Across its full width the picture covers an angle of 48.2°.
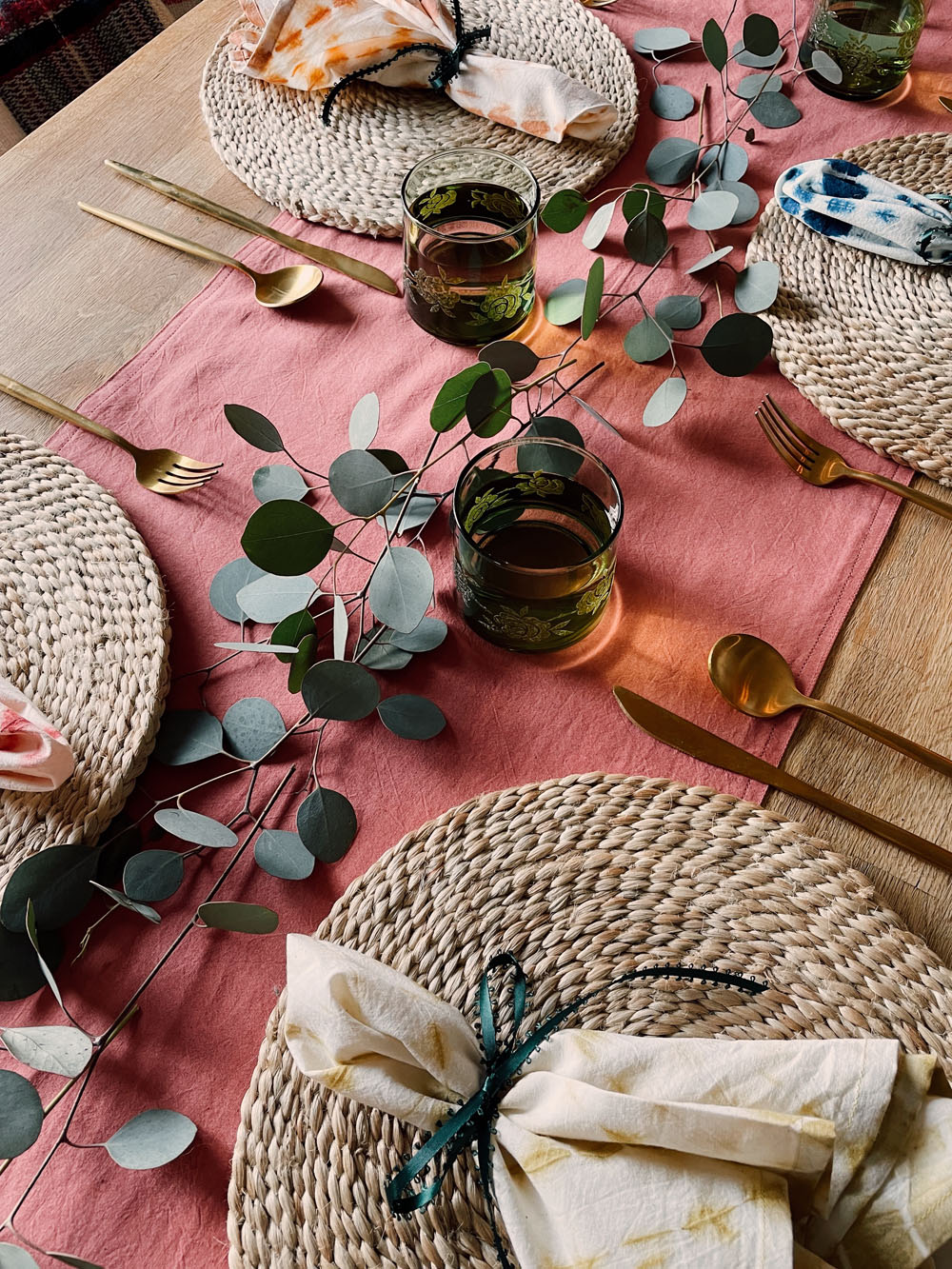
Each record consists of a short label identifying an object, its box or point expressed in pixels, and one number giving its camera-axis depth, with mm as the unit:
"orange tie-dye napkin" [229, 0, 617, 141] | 847
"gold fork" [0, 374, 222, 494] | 701
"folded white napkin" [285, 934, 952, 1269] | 386
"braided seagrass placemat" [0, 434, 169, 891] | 547
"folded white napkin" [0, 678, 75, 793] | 530
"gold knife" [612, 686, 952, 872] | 553
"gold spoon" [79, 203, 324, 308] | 797
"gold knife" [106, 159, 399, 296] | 807
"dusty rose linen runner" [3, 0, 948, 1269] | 488
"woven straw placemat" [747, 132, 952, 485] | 705
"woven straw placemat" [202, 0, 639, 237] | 842
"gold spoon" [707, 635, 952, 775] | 598
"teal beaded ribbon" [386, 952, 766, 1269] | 411
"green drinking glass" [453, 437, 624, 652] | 589
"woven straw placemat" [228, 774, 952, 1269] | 435
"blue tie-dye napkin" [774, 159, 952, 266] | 768
